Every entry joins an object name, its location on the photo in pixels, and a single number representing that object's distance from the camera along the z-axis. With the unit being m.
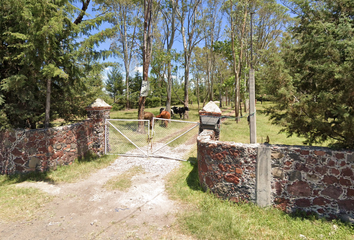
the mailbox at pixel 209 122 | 6.88
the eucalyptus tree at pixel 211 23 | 21.78
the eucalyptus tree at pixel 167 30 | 17.97
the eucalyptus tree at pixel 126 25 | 24.17
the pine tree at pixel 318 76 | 4.13
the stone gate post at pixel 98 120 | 8.28
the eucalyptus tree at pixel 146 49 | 11.51
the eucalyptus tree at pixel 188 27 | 19.05
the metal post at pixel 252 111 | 5.55
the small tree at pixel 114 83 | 27.98
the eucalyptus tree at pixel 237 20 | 16.58
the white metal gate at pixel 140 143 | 8.61
